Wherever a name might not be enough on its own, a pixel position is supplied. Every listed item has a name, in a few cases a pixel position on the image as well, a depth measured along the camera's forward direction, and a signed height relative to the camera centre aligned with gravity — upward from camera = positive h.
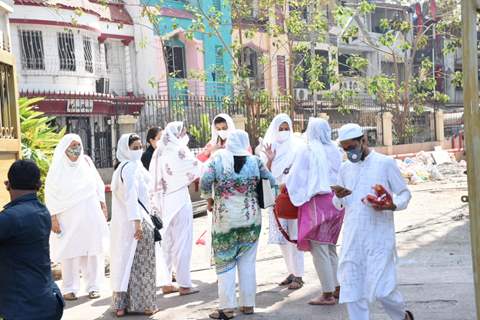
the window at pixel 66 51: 23.67 +2.38
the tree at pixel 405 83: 21.09 +0.72
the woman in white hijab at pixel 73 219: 7.85 -1.07
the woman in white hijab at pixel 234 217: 6.53 -0.95
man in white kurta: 5.20 -0.95
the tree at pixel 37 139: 9.95 -0.23
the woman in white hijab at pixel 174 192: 7.87 -0.84
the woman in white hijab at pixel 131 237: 6.90 -1.16
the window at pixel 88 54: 24.38 +2.31
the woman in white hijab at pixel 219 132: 8.16 -0.20
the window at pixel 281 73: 31.91 +1.71
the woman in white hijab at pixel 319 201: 6.80 -0.89
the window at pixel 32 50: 22.80 +2.39
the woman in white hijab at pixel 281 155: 7.80 -0.49
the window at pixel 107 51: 25.93 +2.54
